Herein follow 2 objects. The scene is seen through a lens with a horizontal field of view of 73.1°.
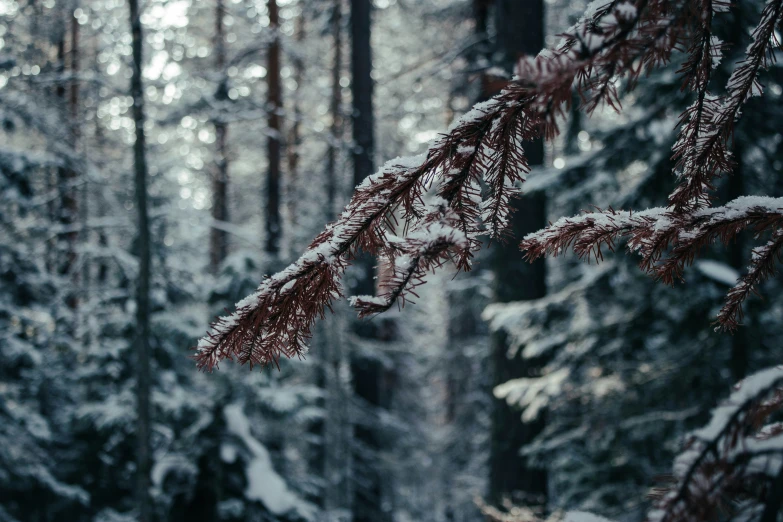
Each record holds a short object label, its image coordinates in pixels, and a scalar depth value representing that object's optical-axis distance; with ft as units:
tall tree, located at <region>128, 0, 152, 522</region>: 20.52
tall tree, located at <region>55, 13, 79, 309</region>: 24.14
